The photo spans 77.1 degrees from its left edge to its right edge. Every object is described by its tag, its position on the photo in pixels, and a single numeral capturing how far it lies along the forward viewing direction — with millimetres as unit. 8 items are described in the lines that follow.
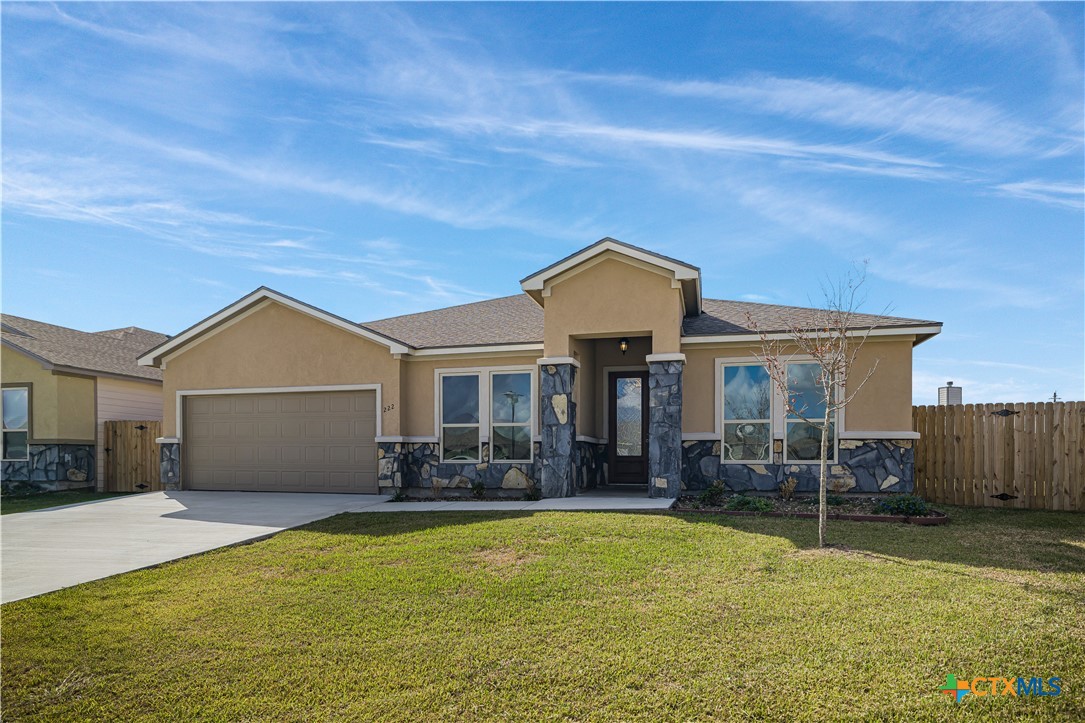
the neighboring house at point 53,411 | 17188
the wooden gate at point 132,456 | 17609
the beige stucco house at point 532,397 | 12625
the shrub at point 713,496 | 11762
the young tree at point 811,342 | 12272
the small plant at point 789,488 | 12422
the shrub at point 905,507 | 10148
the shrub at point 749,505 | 10773
